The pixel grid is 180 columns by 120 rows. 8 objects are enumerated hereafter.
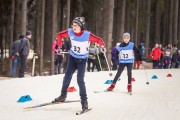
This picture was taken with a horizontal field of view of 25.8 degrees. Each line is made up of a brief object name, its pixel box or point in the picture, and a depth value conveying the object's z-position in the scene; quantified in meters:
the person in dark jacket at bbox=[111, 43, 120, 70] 24.50
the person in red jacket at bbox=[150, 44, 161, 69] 27.41
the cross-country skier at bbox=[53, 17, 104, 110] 8.46
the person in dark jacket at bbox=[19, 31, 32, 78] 16.34
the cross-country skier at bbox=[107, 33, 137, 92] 12.37
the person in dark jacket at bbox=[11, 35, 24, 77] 16.45
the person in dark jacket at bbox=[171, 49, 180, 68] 30.66
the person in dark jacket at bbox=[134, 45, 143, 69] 12.74
